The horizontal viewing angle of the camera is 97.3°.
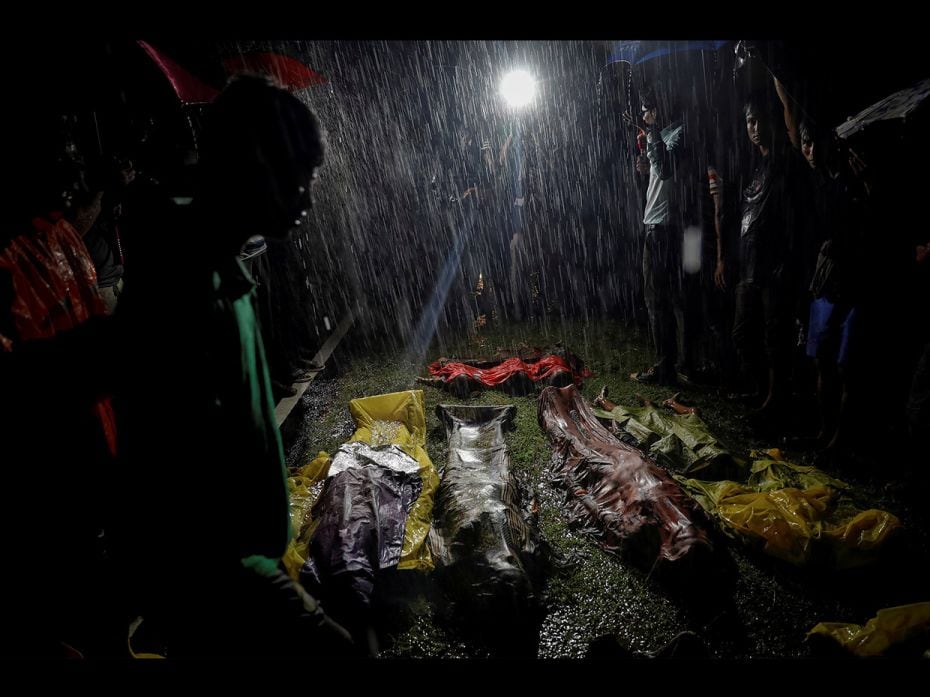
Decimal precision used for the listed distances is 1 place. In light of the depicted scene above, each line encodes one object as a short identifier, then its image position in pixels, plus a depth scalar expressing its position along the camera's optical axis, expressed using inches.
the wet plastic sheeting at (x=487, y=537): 108.3
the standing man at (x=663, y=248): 243.3
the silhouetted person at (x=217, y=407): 55.6
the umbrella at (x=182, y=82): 166.9
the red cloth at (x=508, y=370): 258.8
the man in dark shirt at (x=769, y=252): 190.7
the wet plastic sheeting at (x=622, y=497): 120.0
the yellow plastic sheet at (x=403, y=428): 148.4
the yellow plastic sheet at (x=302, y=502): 122.9
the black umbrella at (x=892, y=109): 129.0
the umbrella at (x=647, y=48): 256.2
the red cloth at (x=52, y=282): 89.5
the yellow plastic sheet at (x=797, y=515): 119.5
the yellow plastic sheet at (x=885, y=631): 95.0
